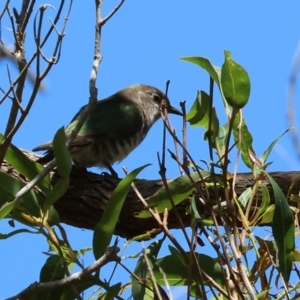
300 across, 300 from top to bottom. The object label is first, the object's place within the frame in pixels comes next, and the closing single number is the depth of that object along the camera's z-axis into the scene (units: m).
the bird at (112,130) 9.93
